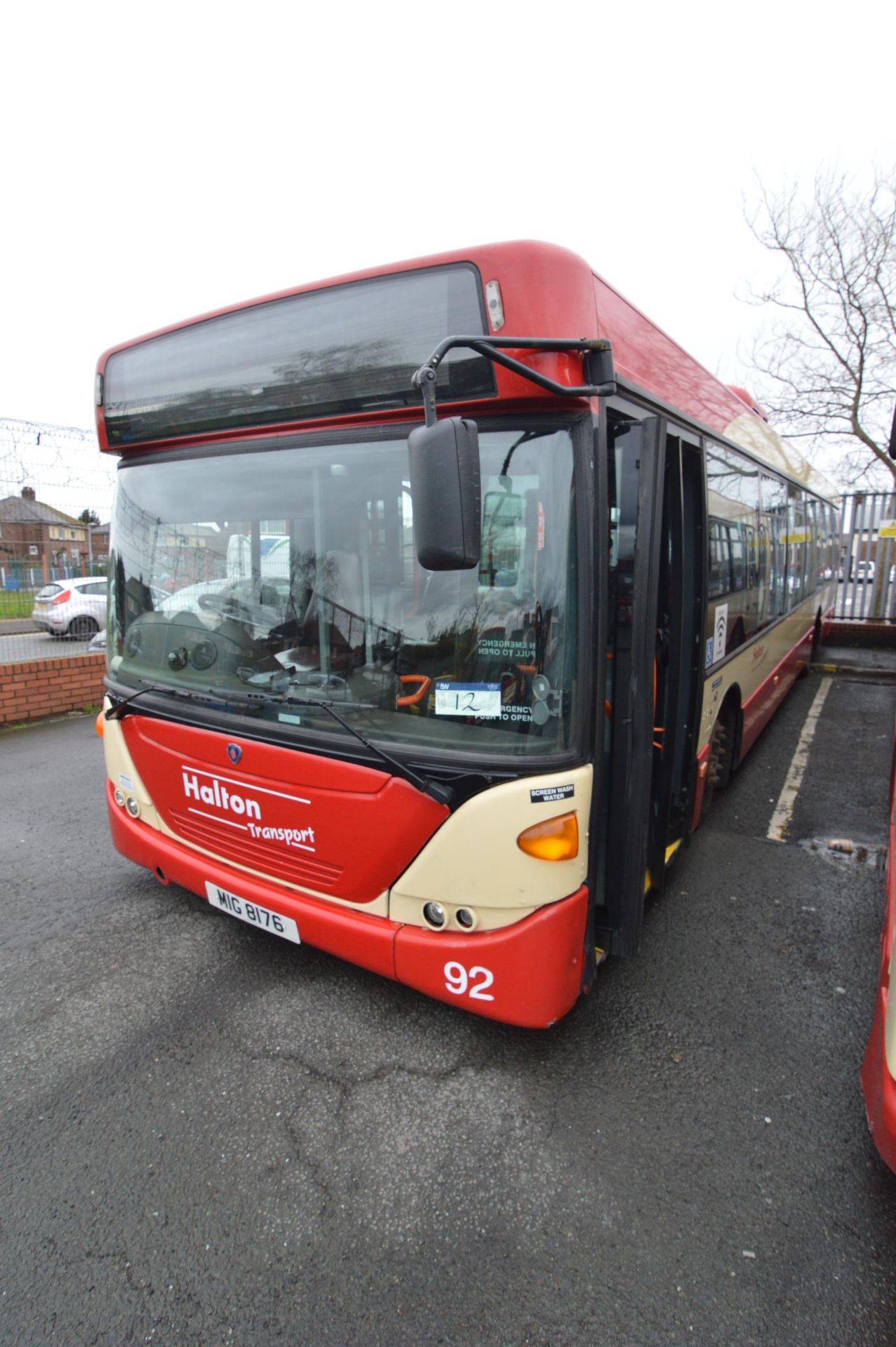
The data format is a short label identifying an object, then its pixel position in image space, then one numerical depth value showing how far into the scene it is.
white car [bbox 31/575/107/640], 9.21
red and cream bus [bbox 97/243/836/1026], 2.36
